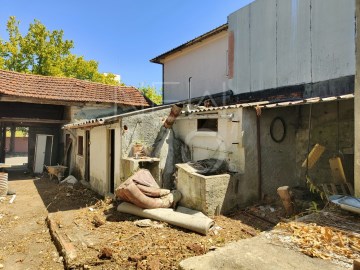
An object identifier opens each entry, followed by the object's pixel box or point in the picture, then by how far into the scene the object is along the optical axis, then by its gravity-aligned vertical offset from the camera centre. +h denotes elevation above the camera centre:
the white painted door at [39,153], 15.23 -0.97
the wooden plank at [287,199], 6.55 -1.61
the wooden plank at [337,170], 6.85 -0.87
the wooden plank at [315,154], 7.16 -0.45
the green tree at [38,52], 22.58 +7.87
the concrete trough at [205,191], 6.88 -1.50
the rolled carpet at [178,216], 6.14 -2.09
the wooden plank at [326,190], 6.57 -1.37
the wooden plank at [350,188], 6.47 -1.31
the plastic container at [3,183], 10.12 -1.88
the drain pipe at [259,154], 7.74 -0.51
